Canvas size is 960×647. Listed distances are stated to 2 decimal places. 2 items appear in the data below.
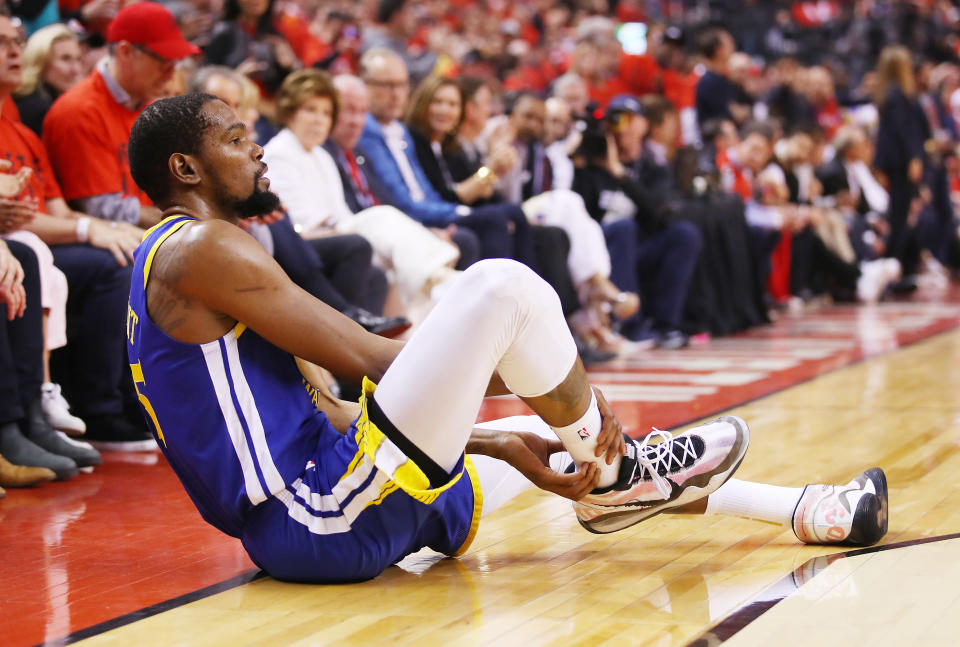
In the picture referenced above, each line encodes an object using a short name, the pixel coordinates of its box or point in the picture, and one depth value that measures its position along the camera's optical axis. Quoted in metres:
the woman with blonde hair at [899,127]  10.74
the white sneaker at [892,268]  9.98
